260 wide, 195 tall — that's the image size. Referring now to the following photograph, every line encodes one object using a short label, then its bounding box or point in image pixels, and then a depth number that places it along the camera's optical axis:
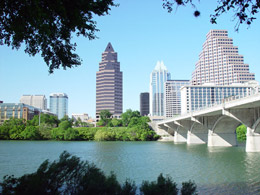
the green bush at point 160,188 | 10.43
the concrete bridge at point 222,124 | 45.41
